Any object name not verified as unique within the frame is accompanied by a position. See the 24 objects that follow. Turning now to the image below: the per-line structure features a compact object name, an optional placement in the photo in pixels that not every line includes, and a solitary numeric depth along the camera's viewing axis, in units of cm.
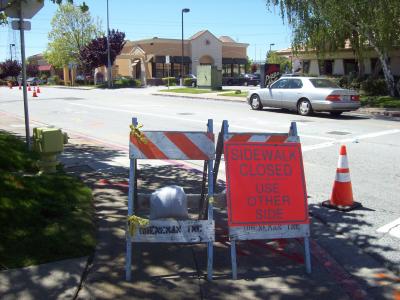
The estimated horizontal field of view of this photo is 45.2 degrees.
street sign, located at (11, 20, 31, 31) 803
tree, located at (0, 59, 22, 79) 8562
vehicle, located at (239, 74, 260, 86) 5612
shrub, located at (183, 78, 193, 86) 4942
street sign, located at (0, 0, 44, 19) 784
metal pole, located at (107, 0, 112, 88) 5184
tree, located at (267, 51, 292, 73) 5844
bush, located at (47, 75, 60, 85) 7231
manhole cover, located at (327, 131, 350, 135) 1293
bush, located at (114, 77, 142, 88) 5297
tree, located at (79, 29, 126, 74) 5634
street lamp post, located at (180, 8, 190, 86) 5250
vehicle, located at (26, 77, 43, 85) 7303
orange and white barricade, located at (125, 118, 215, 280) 409
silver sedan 1714
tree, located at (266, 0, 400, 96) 1908
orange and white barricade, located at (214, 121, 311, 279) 425
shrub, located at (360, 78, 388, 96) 2506
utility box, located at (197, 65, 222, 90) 3869
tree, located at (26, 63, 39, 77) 9212
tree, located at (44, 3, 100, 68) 6506
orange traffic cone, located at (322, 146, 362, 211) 595
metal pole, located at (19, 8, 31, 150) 799
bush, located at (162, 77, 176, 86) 5827
